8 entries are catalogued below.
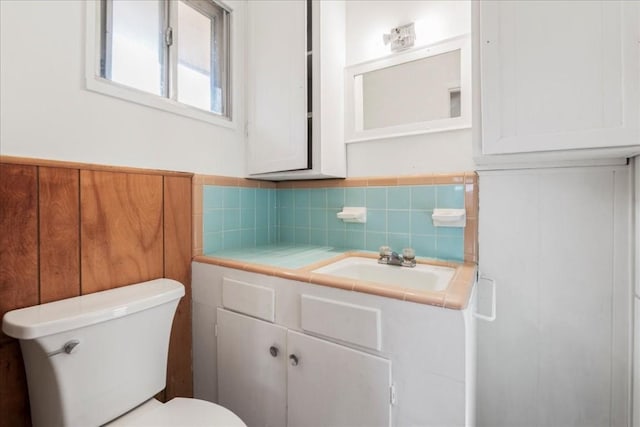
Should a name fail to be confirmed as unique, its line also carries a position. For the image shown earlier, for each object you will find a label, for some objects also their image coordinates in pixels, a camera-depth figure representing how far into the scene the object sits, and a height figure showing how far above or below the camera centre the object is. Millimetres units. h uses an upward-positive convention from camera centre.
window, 1216 +783
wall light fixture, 1455 +892
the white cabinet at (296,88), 1486 +667
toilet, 870 -497
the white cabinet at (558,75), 796 +404
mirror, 1359 +613
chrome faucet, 1327 -222
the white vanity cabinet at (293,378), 936 -620
